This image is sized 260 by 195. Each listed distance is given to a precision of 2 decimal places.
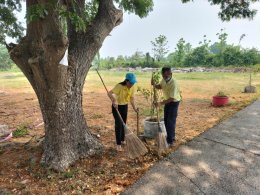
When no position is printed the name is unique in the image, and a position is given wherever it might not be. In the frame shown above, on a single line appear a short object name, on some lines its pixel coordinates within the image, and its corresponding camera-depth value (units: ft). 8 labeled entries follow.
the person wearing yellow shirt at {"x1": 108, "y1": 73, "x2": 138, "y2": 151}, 13.84
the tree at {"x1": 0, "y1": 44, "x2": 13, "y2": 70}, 145.89
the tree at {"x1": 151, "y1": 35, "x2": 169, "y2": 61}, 115.55
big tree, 11.03
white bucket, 16.41
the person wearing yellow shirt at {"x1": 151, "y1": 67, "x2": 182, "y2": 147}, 14.37
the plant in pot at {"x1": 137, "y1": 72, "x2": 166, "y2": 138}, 15.97
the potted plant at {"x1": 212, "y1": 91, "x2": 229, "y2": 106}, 28.43
